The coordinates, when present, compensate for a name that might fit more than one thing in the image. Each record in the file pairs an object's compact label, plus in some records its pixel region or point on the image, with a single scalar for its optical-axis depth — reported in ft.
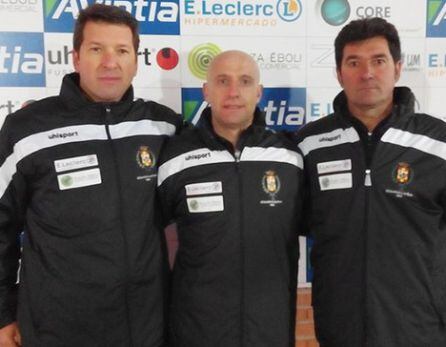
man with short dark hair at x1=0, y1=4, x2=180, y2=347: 5.14
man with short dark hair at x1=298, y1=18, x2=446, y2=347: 5.09
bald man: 5.29
